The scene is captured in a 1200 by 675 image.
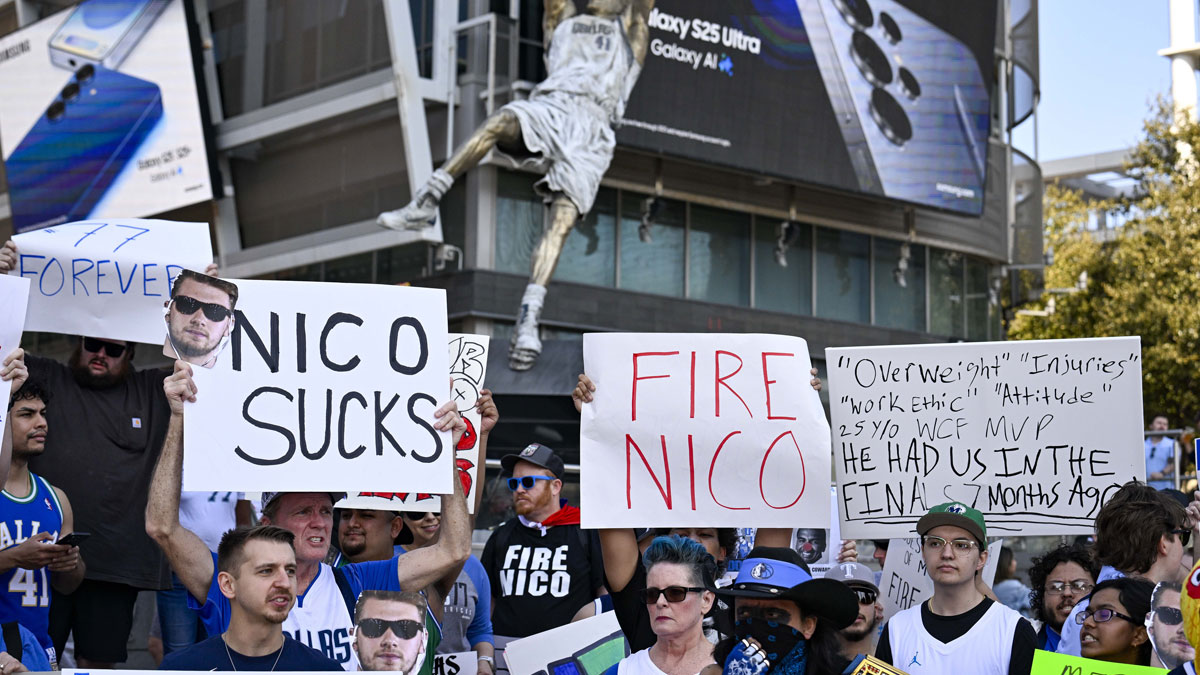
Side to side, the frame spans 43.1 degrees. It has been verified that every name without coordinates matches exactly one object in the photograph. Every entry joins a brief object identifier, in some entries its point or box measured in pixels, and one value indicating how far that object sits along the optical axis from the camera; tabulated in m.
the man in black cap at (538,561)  7.18
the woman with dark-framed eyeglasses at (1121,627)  5.12
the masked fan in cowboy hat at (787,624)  4.72
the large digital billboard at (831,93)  21.03
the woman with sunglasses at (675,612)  5.09
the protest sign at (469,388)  6.97
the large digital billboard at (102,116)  23.31
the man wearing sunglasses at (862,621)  6.58
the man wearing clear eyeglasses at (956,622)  5.14
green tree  27.56
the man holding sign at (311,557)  5.12
